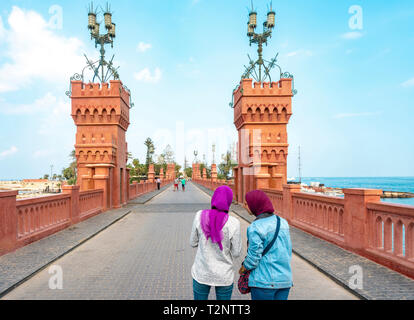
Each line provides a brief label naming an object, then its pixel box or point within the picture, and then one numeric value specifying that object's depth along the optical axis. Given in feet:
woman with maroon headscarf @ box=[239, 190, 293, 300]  9.42
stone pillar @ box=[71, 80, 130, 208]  57.11
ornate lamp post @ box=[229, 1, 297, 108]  62.28
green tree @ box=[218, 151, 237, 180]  286.21
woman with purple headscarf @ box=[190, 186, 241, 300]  9.82
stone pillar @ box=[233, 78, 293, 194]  52.80
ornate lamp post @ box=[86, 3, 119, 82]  64.23
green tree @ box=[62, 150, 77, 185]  326.85
